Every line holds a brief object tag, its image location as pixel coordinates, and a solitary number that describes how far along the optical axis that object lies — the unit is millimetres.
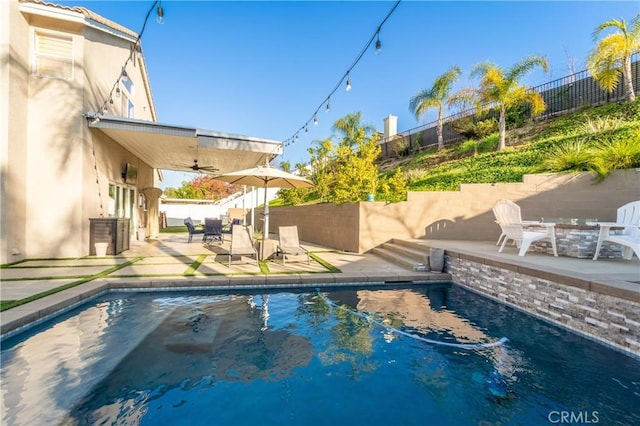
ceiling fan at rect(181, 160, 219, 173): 14289
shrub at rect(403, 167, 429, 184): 13661
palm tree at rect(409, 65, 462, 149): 16641
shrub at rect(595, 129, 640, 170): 8512
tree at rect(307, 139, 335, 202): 14461
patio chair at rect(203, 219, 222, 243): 11562
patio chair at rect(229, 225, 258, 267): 7750
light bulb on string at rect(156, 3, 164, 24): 4721
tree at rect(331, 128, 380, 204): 10648
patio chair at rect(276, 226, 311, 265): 8234
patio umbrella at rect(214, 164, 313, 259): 8761
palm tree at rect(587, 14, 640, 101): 10344
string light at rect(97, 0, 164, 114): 4716
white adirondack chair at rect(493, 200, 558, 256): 6457
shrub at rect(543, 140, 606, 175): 9069
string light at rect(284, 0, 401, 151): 5012
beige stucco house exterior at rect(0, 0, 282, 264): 7578
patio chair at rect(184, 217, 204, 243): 11988
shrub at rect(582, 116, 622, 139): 9912
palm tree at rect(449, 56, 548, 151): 13000
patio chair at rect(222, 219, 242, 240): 12266
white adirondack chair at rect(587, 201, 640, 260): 5765
